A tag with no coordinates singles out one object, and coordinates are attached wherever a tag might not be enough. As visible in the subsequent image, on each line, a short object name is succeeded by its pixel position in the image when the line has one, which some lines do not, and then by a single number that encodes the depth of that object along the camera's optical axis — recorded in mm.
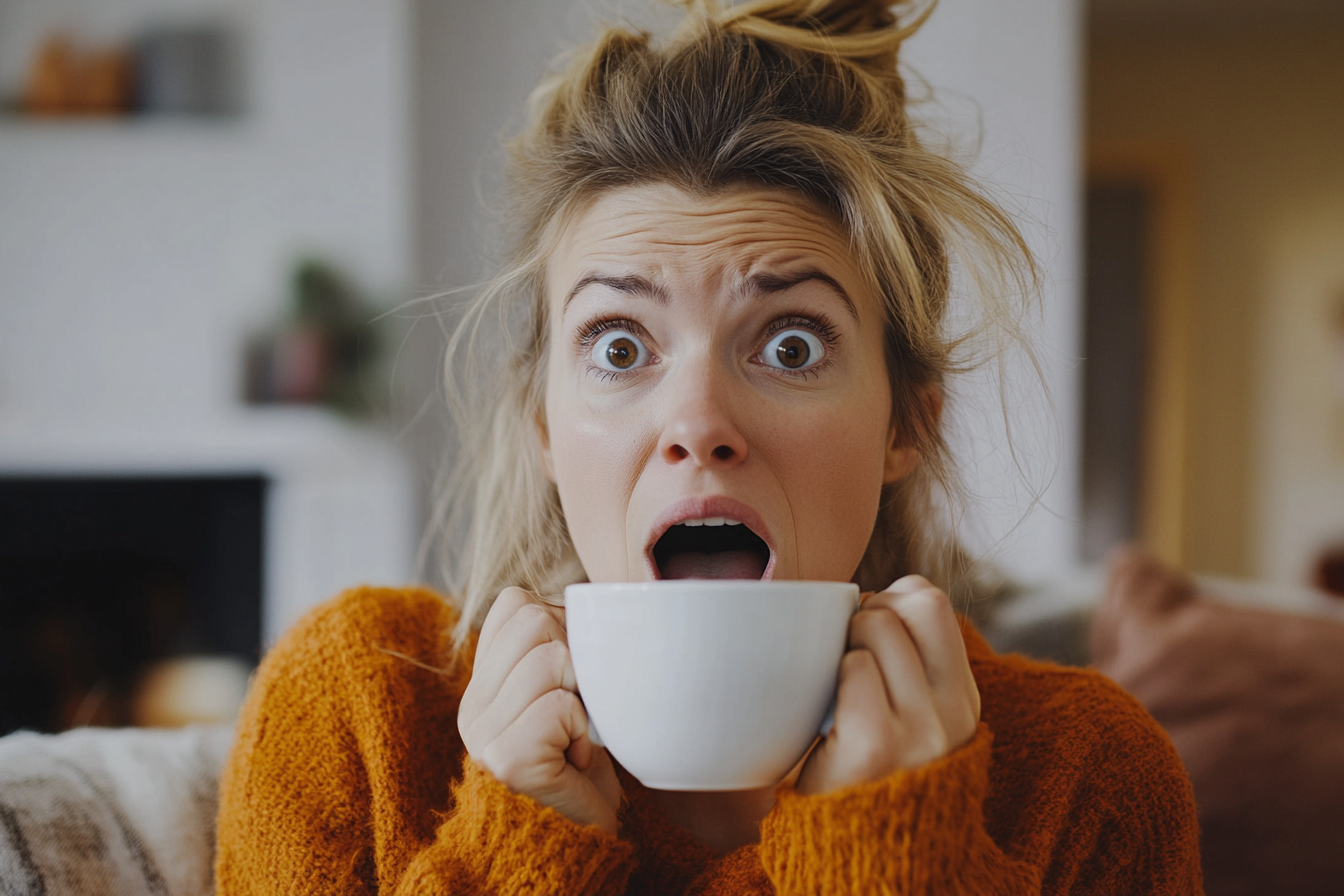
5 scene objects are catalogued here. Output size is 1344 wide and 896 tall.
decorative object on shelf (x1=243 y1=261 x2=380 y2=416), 2949
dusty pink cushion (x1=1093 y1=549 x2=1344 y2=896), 1105
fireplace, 2990
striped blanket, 687
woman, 650
